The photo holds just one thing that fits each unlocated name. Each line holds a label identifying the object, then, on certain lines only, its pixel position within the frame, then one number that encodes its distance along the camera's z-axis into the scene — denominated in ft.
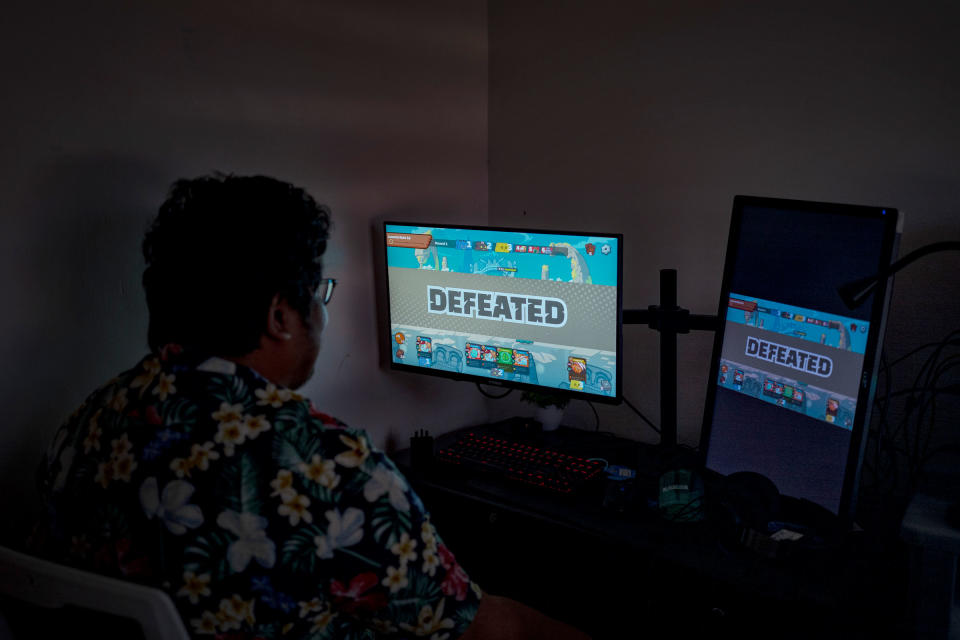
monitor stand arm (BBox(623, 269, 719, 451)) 5.83
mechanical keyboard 5.64
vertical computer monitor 4.55
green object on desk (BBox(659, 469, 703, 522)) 5.04
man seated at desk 3.46
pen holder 6.24
